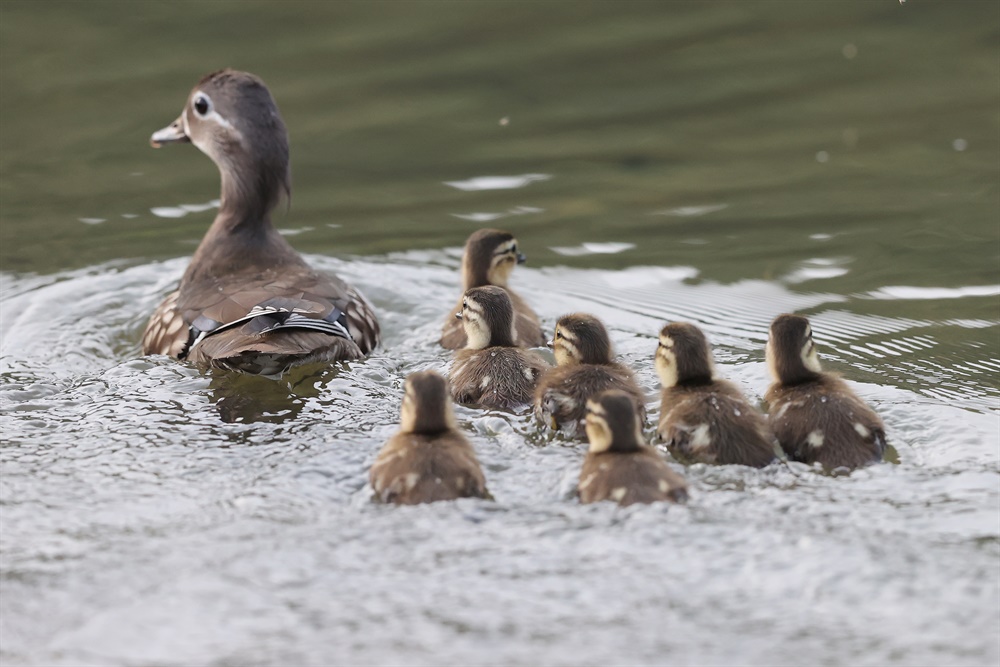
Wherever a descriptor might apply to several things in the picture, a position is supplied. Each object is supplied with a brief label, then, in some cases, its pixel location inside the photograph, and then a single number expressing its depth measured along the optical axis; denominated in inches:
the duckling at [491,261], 544.4
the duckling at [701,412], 383.6
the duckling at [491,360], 441.4
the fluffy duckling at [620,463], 341.4
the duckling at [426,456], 347.3
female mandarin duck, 463.2
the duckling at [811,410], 381.7
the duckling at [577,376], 413.4
